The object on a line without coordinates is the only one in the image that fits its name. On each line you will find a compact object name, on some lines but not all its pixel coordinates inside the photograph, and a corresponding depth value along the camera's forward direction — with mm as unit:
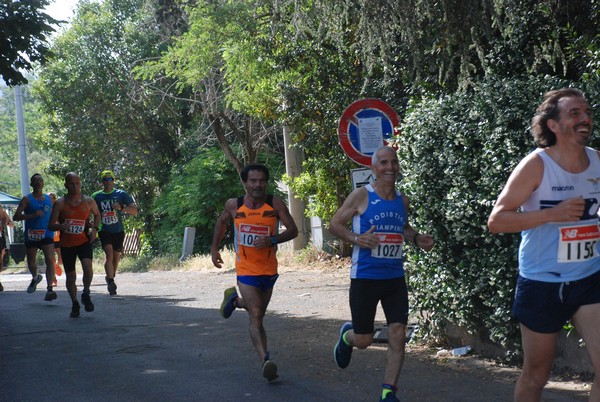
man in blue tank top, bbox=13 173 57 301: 15290
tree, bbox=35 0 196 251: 34844
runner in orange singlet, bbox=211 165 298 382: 8188
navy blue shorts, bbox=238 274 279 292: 8211
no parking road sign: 10422
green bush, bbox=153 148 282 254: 31172
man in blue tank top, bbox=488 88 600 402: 5027
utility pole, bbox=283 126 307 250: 24281
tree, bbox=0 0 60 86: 14359
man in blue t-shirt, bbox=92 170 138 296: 15227
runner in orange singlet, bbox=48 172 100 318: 12844
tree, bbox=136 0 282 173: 18562
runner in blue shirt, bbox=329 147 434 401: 6949
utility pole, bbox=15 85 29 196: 34534
